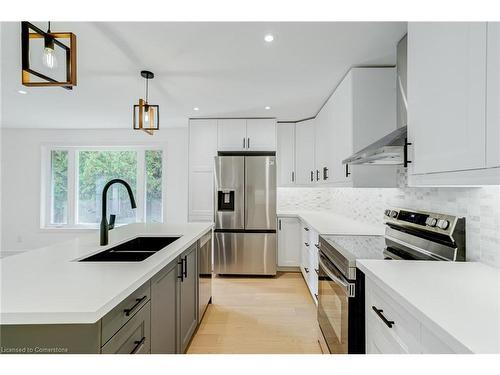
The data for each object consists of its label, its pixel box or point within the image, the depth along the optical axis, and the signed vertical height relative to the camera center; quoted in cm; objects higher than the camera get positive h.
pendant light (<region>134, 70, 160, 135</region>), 250 +71
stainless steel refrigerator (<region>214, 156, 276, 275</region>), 395 -42
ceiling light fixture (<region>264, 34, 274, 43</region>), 199 +115
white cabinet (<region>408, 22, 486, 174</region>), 97 +41
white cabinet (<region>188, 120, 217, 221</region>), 420 +37
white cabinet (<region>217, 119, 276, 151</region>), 416 +84
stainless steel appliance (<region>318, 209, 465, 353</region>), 142 -39
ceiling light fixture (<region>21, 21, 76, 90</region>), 119 +64
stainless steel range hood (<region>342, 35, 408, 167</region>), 147 +26
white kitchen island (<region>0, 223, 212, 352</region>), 85 -39
